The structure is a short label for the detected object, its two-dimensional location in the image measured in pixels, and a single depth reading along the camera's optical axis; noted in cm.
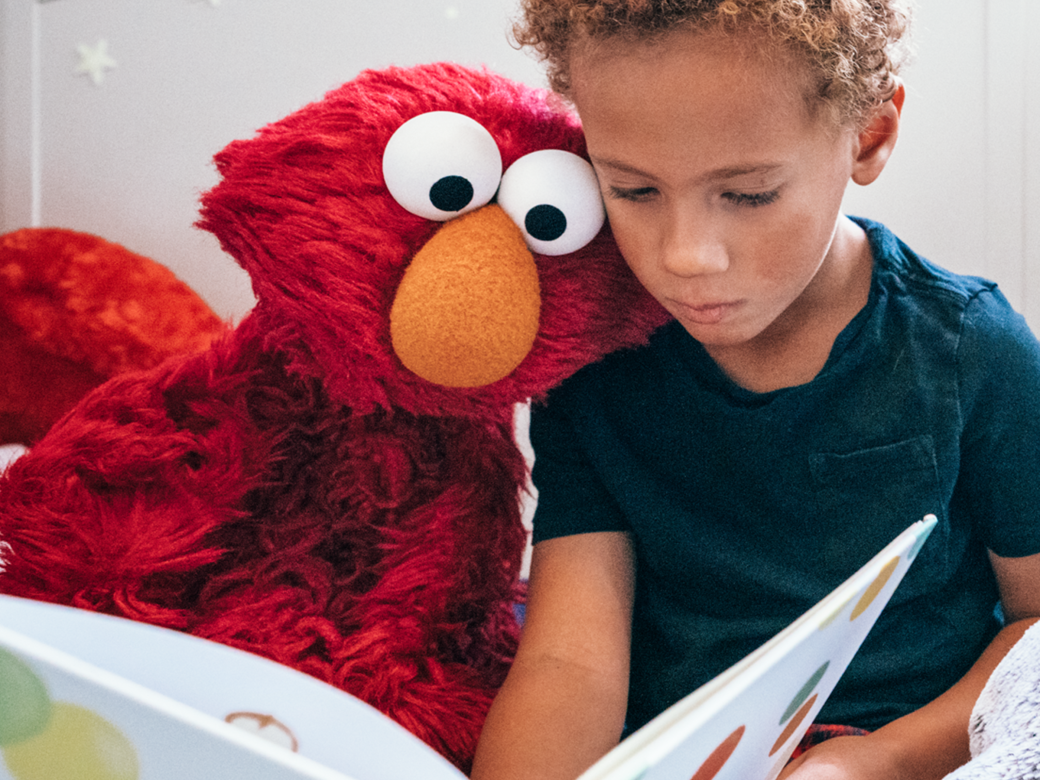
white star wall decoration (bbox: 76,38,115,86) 114
